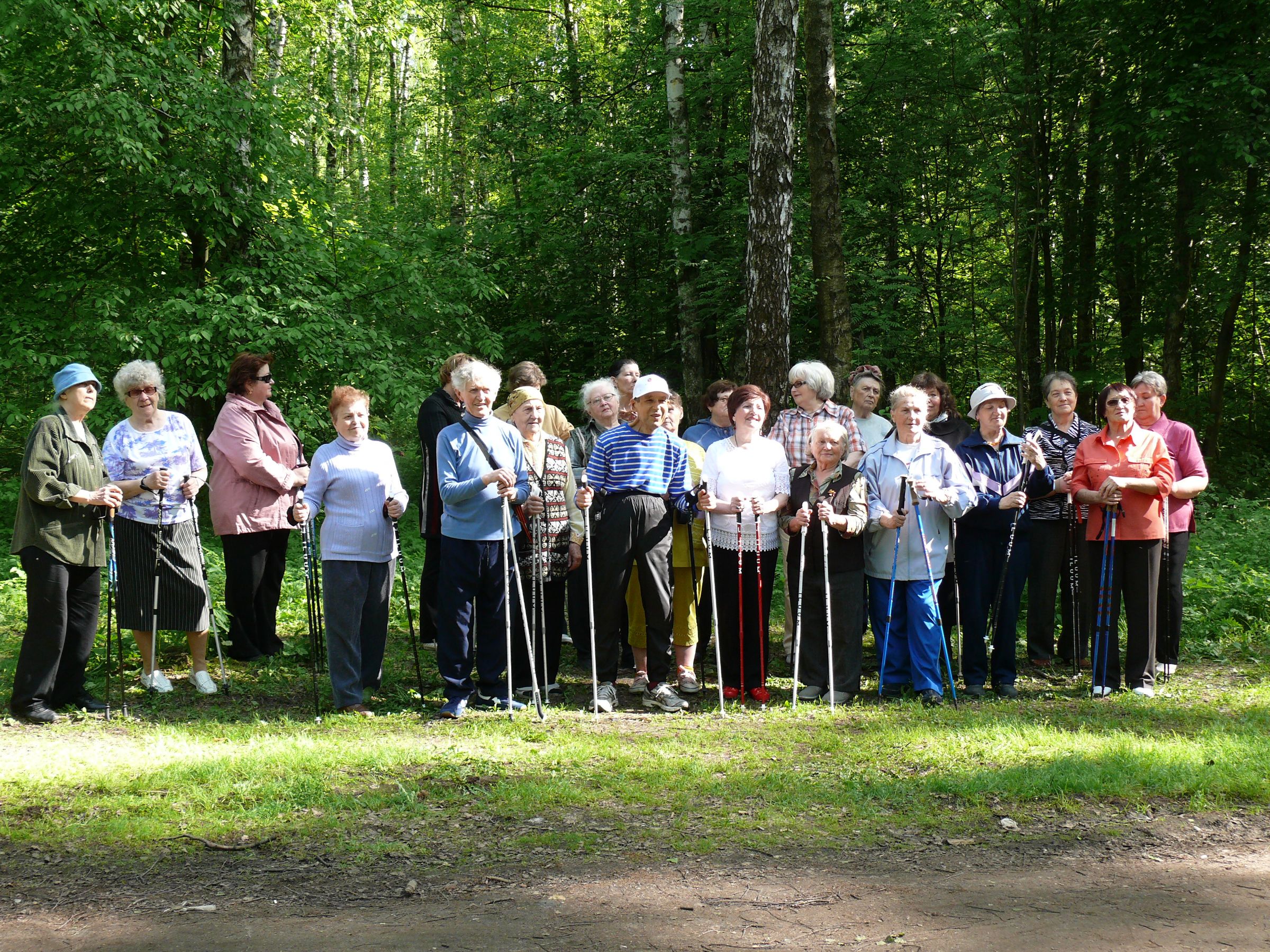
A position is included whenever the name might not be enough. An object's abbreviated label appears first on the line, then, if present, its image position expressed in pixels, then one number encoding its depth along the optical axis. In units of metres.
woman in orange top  6.84
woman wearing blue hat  6.21
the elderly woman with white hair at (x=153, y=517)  6.75
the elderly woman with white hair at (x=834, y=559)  6.85
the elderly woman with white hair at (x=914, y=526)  6.83
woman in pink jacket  7.38
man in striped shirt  6.77
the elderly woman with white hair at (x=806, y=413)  7.62
